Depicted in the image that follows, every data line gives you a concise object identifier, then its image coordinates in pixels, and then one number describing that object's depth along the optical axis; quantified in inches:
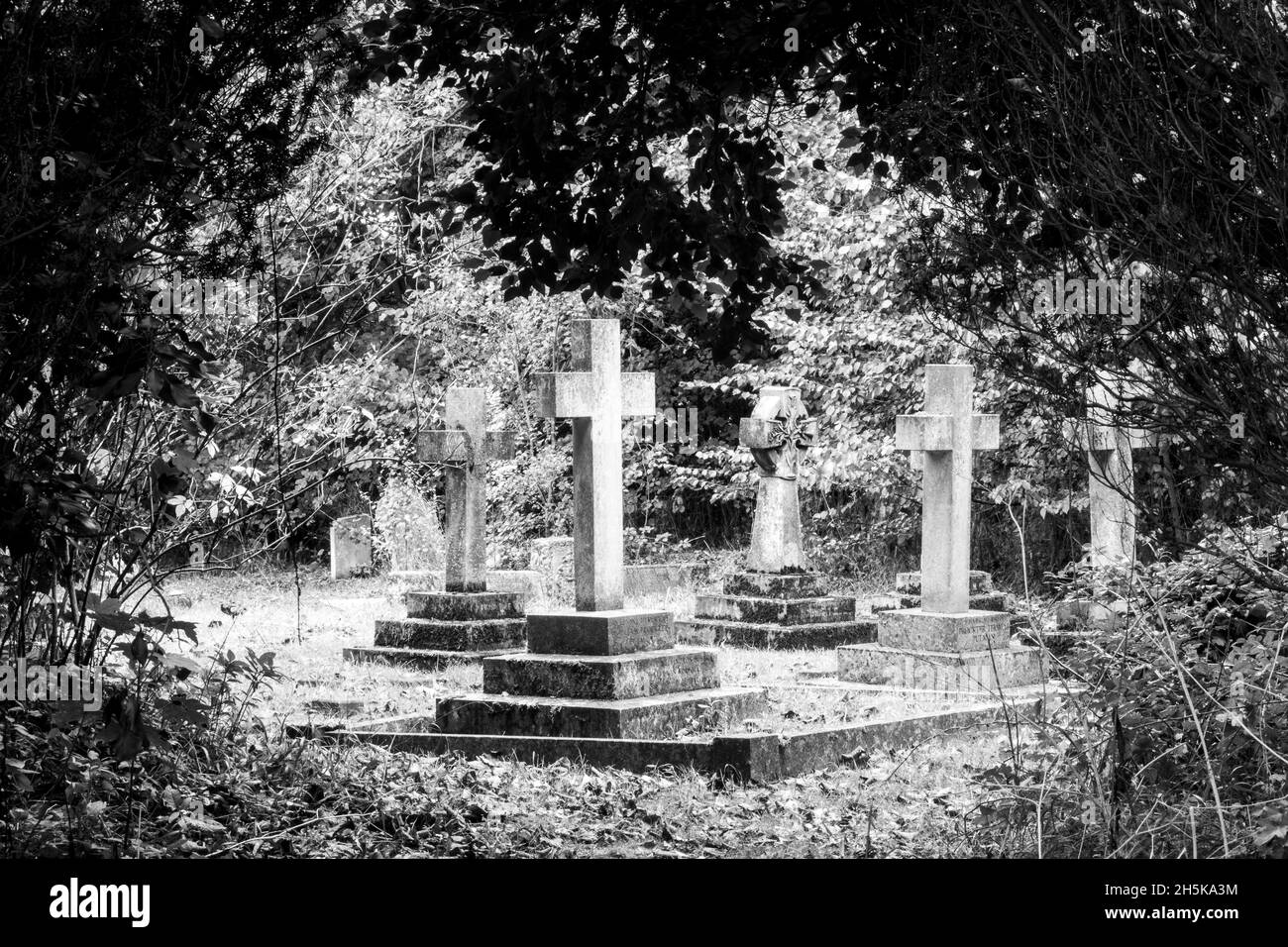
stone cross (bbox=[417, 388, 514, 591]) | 497.0
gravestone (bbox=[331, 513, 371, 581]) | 824.3
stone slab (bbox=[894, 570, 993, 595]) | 522.3
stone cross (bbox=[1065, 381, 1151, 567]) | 446.6
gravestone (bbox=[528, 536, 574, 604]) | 660.7
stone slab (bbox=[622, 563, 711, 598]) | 638.5
